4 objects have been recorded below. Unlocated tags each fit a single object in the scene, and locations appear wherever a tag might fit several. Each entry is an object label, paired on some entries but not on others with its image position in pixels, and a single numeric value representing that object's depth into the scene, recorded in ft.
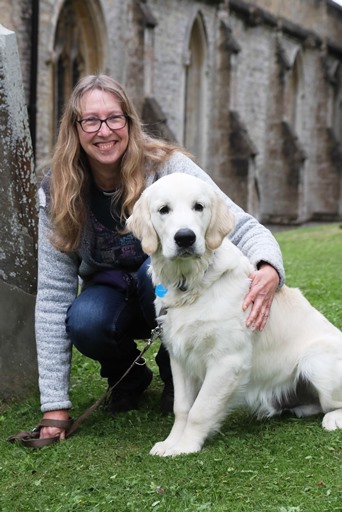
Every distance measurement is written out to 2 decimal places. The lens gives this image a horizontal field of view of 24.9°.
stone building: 54.69
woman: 12.84
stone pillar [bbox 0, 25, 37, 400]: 14.69
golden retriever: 11.21
